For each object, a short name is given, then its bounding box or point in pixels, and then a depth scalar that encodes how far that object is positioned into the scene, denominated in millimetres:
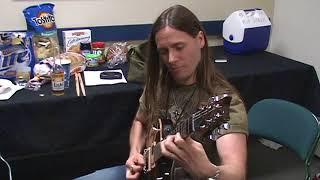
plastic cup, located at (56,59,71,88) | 1667
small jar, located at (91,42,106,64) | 2020
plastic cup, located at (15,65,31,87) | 1722
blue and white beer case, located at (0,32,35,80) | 1663
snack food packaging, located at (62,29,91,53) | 1979
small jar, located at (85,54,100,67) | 1973
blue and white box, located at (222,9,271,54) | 2182
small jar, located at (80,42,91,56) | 1996
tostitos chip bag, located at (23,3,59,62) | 1845
